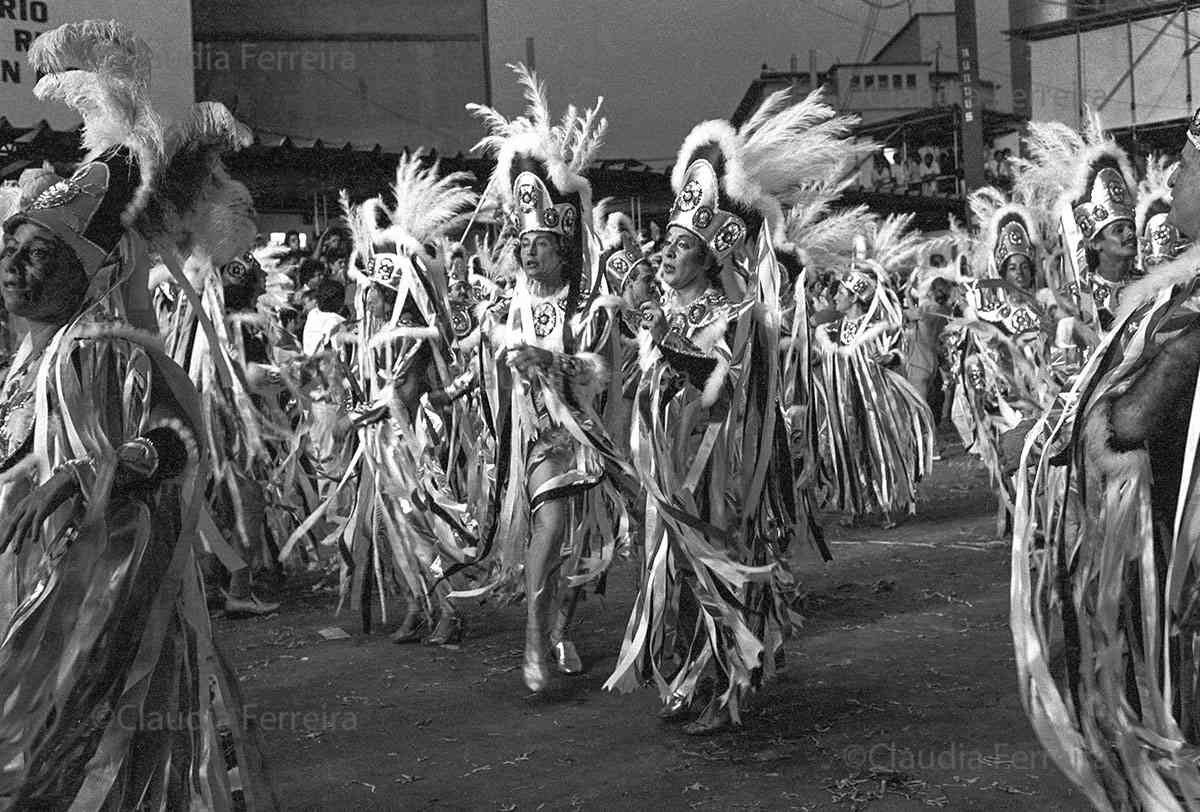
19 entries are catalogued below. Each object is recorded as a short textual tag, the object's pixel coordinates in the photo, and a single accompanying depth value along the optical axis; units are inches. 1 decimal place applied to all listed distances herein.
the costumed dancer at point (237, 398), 264.2
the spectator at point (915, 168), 1117.7
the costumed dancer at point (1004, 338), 303.4
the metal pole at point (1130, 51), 1162.3
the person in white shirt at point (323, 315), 334.6
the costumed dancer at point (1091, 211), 234.5
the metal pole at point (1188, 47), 1165.1
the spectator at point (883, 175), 1024.2
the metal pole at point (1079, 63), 1190.6
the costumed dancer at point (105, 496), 105.8
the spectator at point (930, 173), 1087.0
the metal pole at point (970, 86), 807.1
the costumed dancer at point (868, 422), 361.4
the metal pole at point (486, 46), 826.2
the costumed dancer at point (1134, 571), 99.0
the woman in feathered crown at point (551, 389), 199.5
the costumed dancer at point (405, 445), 241.0
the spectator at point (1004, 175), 877.6
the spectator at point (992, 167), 958.4
